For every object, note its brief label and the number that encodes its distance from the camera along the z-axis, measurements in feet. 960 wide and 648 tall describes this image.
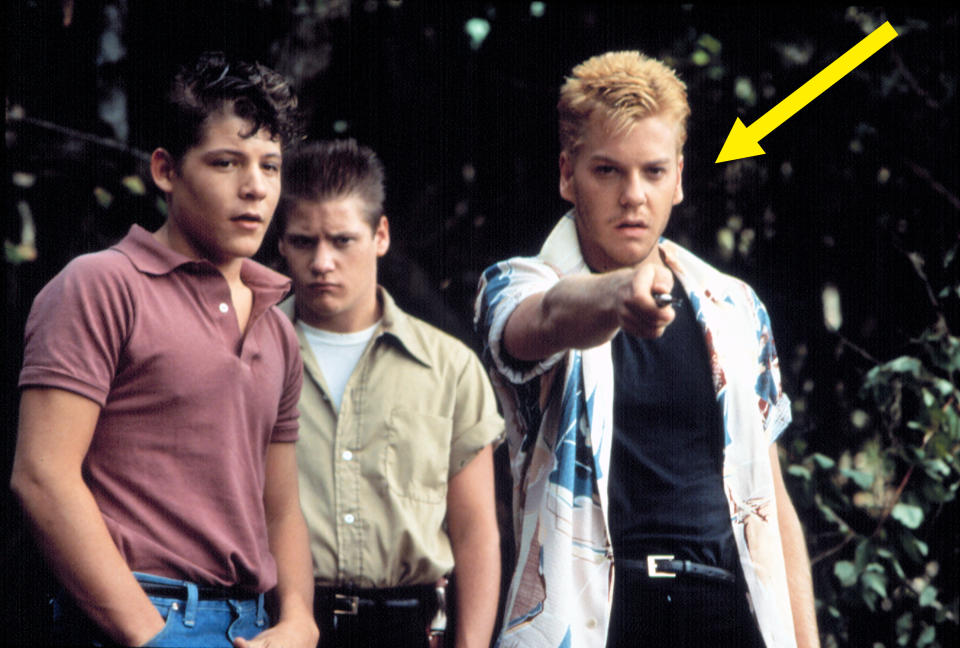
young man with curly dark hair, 11.86
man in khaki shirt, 18.24
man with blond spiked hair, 14.40
